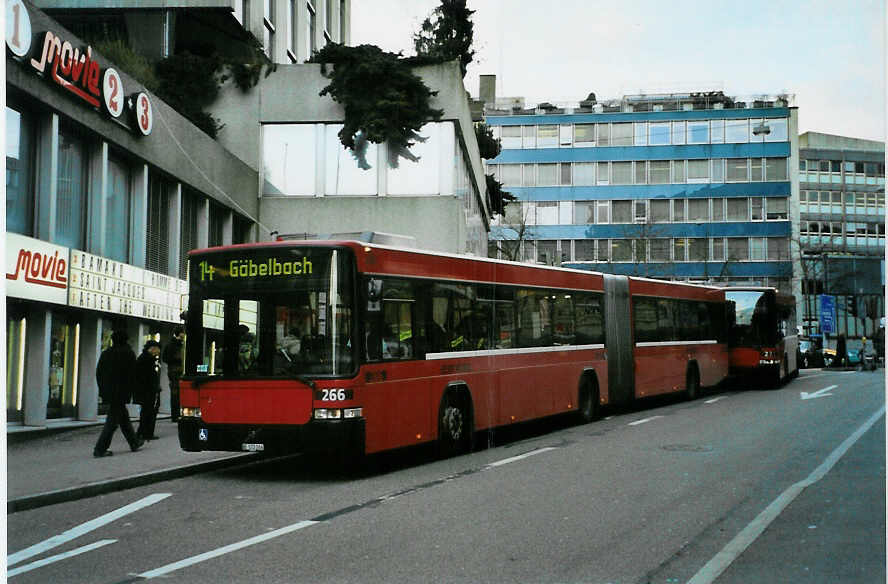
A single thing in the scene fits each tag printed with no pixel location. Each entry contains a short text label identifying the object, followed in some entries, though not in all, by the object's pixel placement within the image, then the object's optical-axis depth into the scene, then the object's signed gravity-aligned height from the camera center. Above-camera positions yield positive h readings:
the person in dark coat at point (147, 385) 15.74 -0.59
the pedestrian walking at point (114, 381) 13.62 -0.46
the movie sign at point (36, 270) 13.66 +1.05
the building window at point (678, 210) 57.09 +7.82
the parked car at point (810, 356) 25.86 -0.31
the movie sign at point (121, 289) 15.89 +0.95
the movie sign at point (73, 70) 13.09 +3.98
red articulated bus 11.45 -0.02
